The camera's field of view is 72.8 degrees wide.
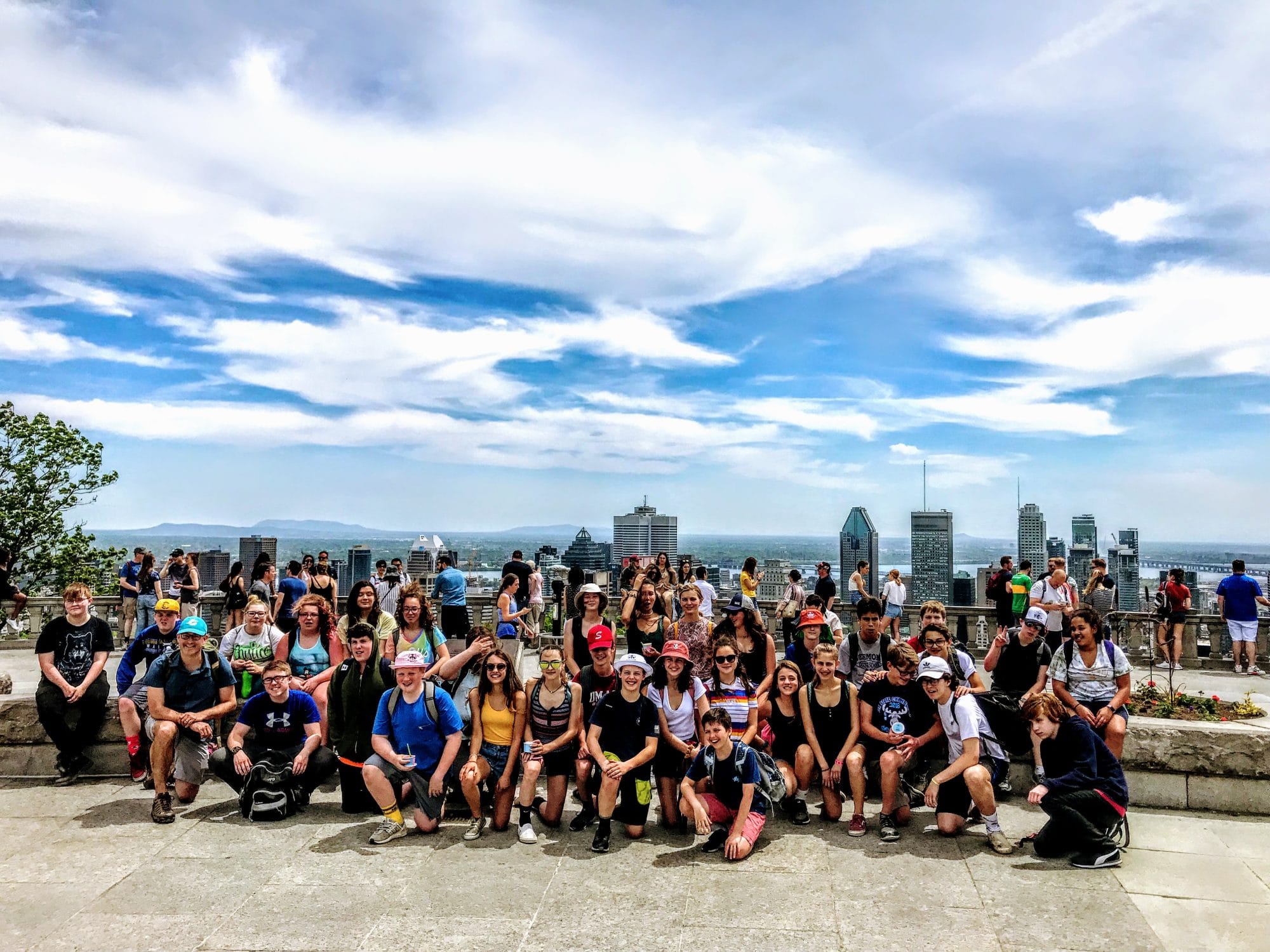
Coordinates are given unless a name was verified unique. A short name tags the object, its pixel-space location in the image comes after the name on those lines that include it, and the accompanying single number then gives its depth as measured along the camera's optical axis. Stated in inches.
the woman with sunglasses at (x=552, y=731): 247.1
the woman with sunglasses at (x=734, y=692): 256.7
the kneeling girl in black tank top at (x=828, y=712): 253.6
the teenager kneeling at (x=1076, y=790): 213.8
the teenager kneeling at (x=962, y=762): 228.8
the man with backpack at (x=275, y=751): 251.1
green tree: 749.9
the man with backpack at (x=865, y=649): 295.1
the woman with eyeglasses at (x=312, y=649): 281.3
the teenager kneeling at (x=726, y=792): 222.7
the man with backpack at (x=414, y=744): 240.4
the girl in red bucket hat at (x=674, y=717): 245.0
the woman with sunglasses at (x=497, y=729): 242.2
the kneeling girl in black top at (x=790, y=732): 254.7
